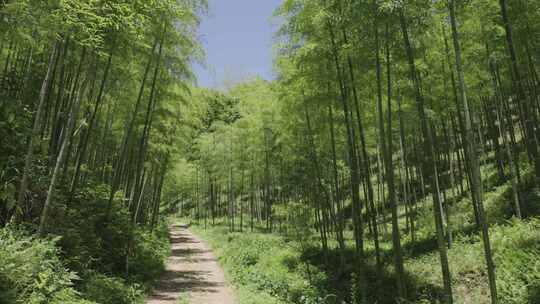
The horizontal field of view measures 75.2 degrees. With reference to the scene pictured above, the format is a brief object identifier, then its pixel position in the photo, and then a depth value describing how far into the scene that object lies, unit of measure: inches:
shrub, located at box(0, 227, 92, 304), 161.8
